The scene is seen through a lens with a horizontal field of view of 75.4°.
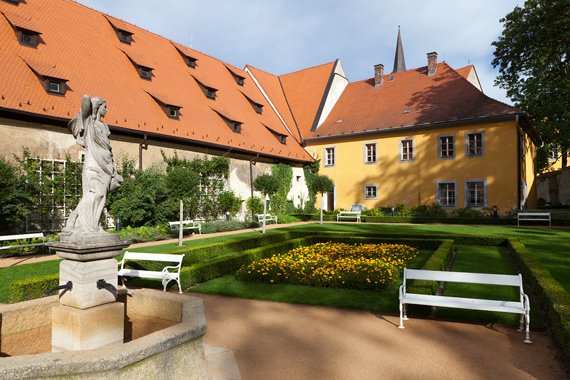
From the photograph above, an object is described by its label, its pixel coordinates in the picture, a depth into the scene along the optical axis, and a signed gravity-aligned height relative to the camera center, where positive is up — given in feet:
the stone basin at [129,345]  8.97 -4.10
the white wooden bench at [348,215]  82.43 -3.28
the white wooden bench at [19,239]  38.07 -3.95
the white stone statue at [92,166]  13.58 +1.43
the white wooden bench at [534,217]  66.90 -3.27
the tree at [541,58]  62.95 +26.92
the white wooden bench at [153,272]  25.00 -4.77
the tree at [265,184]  71.51 +3.47
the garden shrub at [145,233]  48.27 -4.17
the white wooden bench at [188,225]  55.93 -3.79
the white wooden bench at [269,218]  76.96 -3.52
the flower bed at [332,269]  26.43 -5.31
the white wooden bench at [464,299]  17.43 -4.99
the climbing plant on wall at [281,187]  85.81 +3.48
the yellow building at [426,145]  77.30 +13.19
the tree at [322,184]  80.53 +3.82
